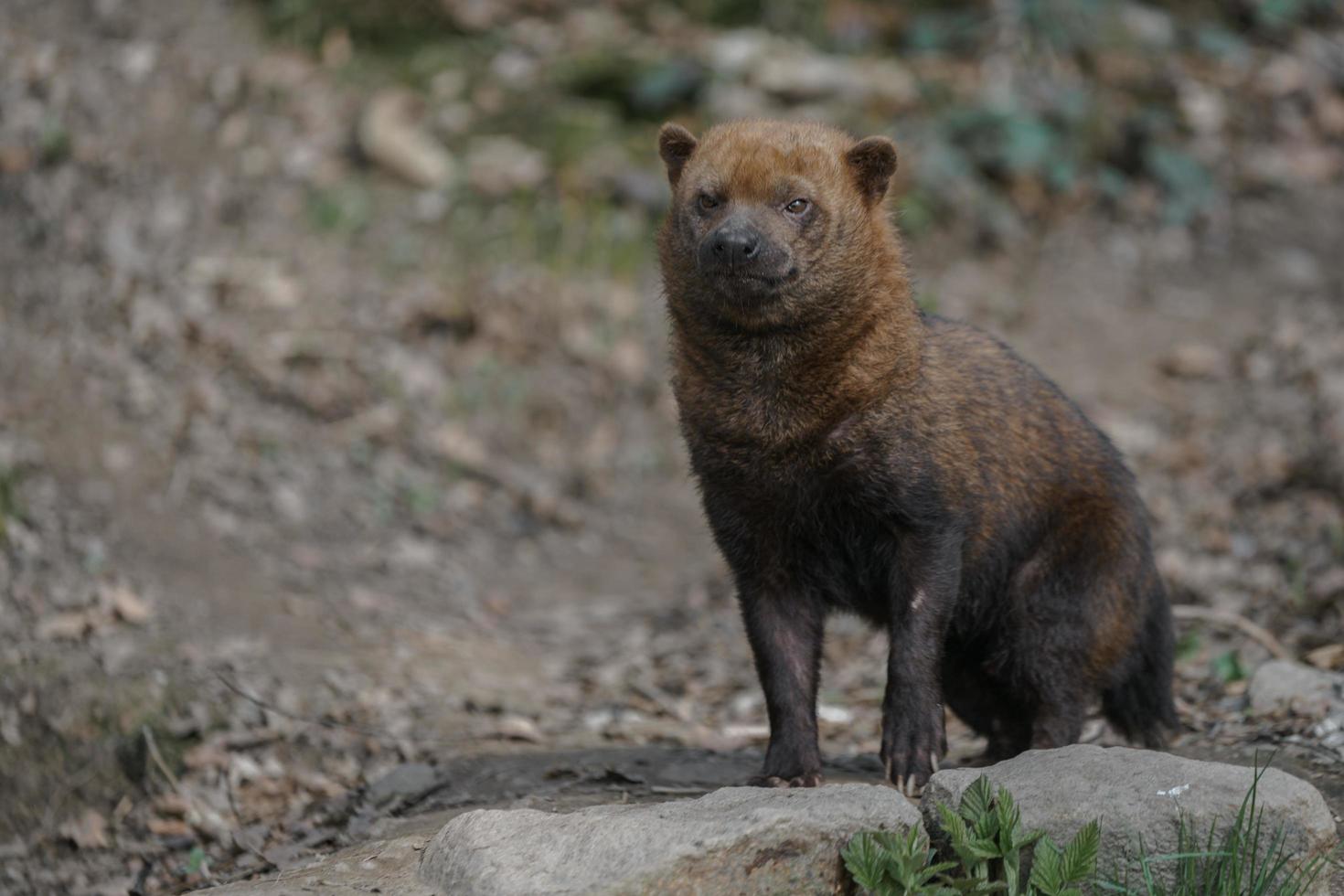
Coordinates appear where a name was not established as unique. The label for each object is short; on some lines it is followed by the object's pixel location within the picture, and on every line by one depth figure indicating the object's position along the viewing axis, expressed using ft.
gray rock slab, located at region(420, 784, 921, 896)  23.91
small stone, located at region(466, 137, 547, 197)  66.08
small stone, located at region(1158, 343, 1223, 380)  61.82
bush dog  29.14
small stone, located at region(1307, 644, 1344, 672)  37.86
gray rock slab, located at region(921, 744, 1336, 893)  24.17
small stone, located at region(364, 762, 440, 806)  34.45
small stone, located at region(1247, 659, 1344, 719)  33.14
